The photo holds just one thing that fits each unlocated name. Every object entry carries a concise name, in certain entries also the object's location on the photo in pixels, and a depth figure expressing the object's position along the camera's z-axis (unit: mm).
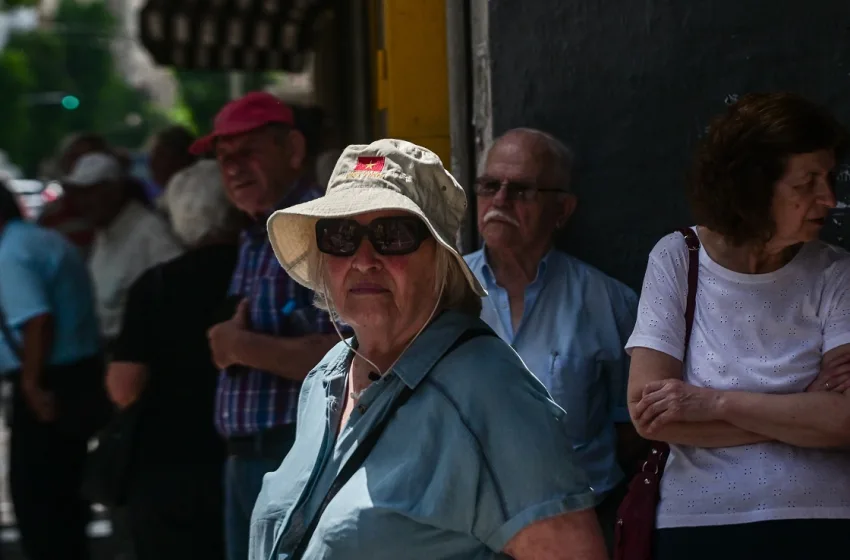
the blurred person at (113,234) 13126
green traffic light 57792
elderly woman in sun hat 4574
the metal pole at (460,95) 8296
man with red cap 7928
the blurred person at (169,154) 16158
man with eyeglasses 7055
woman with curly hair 5598
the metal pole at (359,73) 16034
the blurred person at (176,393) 9164
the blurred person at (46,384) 11413
